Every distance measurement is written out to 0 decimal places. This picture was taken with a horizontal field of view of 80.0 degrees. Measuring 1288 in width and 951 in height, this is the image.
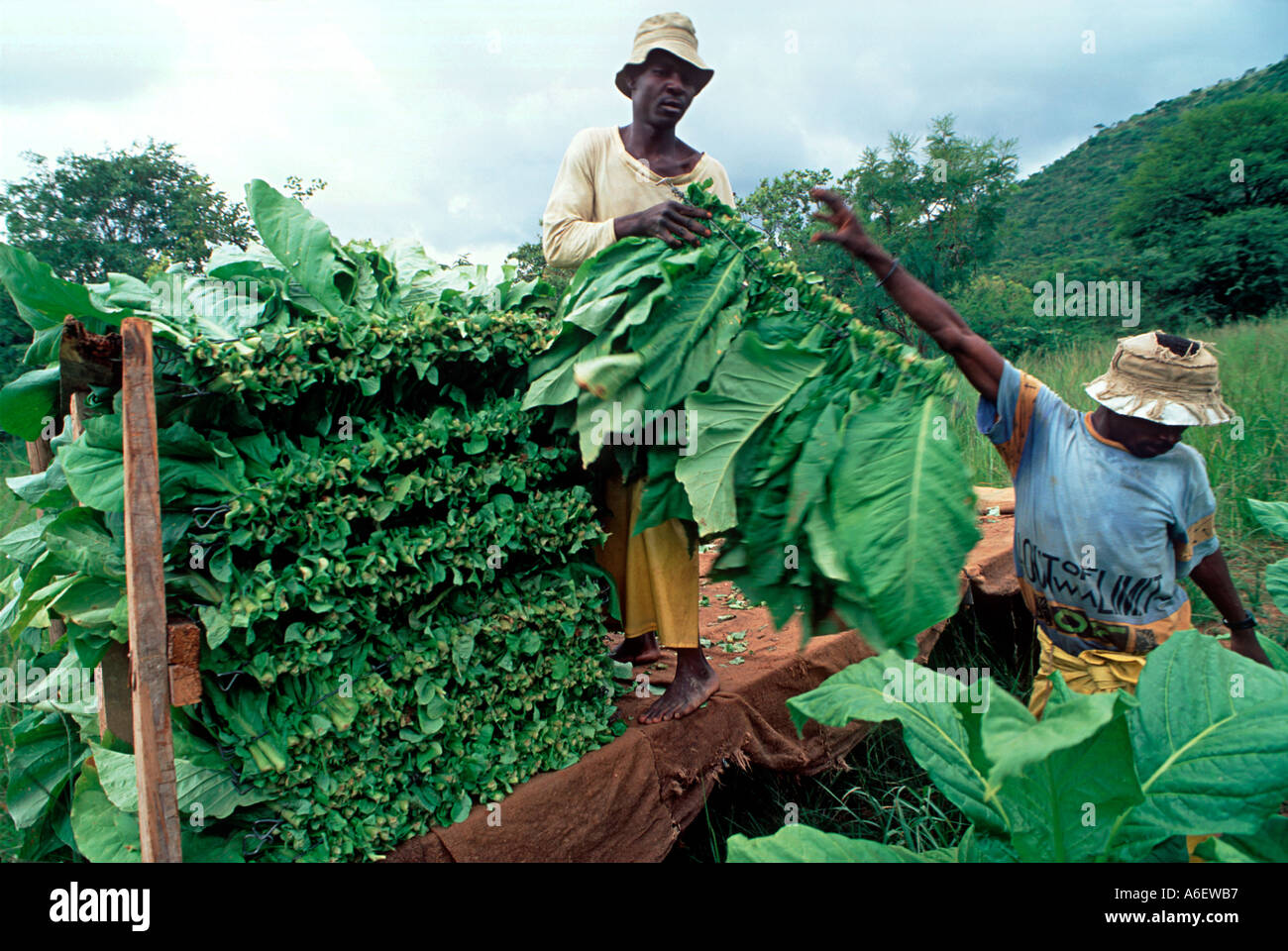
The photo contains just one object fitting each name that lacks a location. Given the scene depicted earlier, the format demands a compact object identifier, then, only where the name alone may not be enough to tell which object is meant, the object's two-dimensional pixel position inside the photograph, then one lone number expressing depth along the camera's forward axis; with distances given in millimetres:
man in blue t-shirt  2221
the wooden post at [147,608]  1683
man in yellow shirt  2645
